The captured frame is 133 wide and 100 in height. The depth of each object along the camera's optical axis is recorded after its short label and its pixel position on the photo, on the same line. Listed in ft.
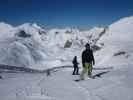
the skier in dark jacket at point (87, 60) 20.81
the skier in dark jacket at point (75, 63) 36.05
